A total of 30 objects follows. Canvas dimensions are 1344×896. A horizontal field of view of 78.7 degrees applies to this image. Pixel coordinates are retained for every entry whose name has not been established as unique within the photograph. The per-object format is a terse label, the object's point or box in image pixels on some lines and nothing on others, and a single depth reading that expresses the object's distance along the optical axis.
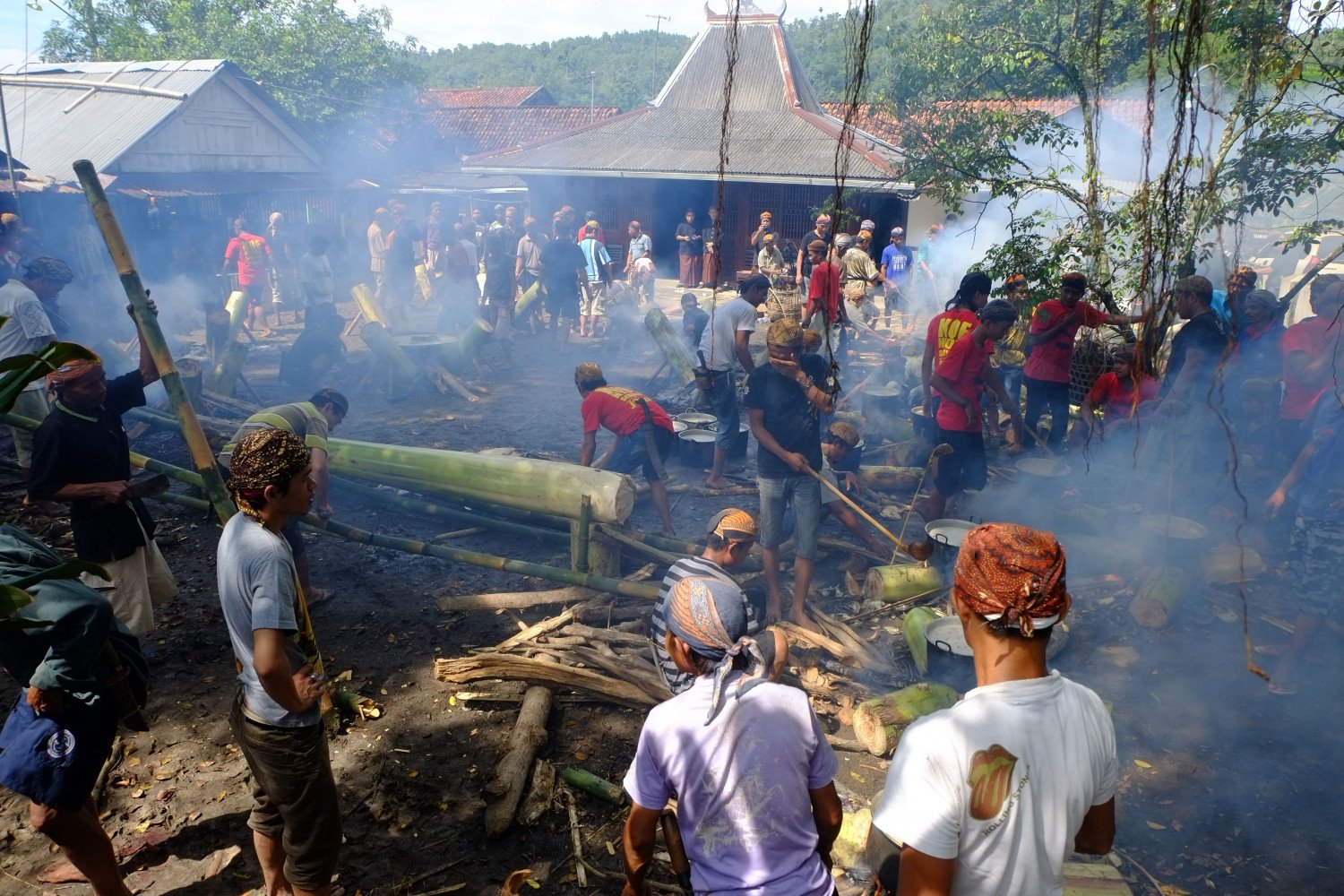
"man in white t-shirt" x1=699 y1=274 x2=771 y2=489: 8.17
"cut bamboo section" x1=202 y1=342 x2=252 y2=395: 10.47
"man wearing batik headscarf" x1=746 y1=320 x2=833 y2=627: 5.45
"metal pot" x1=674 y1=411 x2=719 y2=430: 9.16
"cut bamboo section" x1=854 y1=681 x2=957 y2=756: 4.49
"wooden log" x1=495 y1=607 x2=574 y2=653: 5.12
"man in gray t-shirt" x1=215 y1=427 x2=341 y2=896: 2.79
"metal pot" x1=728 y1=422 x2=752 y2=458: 8.30
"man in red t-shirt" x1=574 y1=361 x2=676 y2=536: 6.91
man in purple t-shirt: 2.15
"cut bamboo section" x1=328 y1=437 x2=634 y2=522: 6.09
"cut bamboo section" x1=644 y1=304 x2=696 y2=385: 11.38
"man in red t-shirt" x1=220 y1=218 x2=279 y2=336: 15.20
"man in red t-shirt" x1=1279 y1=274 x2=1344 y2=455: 6.39
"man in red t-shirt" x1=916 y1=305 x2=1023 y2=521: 6.45
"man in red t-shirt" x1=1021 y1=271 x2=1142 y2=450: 7.76
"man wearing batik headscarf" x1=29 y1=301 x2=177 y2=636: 4.25
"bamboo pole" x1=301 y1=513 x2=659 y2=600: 5.56
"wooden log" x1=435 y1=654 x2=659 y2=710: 4.79
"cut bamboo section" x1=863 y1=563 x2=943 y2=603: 5.97
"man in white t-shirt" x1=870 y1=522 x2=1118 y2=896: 1.75
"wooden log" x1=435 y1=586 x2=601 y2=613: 5.68
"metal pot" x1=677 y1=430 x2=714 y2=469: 8.53
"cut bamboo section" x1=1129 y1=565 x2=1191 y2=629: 5.78
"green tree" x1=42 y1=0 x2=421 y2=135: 32.81
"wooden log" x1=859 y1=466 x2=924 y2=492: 8.04
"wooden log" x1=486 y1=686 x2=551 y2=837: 3.88
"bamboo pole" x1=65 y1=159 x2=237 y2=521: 4.42
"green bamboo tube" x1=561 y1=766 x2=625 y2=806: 4.02
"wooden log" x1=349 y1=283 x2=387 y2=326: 12.83
